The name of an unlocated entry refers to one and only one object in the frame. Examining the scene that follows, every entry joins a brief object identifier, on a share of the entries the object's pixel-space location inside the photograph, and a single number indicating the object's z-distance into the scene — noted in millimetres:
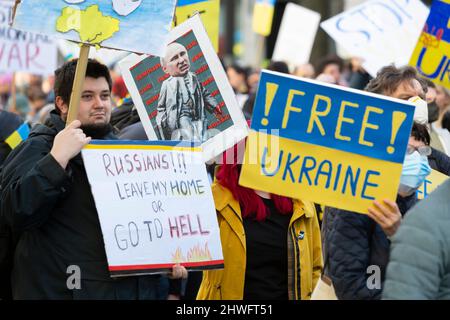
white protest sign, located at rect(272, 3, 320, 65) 25522
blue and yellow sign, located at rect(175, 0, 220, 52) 12703
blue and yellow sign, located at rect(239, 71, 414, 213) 7603
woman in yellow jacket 9444
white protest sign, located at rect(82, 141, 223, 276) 8643
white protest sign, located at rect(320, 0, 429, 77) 15264
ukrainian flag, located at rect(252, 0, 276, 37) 29669
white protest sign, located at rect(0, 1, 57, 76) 17301
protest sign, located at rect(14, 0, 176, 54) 8738
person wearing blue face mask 8360
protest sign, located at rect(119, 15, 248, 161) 9567
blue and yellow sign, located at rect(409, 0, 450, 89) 12783
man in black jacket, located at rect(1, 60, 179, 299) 8454
